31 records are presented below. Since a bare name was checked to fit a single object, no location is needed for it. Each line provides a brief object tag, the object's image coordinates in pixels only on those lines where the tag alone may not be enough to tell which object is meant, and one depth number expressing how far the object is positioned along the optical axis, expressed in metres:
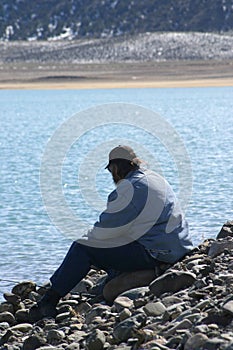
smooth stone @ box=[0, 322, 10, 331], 11.94
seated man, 11.72
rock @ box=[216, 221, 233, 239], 14.09
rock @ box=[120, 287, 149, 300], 11.59
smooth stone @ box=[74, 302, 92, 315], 12.10
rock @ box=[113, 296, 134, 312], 11.21
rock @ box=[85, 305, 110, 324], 11.31
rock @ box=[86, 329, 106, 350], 9.85
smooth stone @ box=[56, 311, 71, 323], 11.75
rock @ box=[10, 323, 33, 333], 11.53
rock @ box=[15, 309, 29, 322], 12.12
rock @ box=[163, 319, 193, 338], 9.48
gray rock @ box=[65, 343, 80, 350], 10.14
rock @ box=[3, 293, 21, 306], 12.82
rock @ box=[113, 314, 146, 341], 9.92
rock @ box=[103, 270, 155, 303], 12.12
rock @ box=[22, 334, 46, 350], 10.52
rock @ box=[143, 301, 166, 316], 10.51
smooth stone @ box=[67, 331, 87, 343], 10.48
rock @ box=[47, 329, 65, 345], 10.60
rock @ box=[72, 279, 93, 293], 13.12
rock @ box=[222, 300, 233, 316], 9.27
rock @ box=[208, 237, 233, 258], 12.66
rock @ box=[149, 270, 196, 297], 11.46
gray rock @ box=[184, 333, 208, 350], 8.70
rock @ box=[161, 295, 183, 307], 10.77
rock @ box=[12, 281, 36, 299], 13.21
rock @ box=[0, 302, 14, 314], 12.63
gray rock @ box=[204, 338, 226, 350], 8.45
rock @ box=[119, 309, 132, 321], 10.66
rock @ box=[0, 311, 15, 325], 12.21
